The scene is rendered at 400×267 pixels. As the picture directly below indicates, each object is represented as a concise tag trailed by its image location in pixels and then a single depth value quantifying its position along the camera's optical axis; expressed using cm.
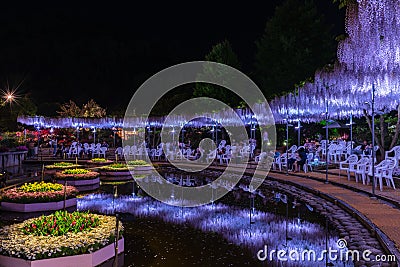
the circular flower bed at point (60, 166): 1647
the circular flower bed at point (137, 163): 1806
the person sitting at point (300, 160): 1503
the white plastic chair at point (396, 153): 1072
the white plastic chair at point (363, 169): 1108
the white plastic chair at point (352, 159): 1225
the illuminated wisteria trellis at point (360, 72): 817
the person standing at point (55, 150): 2730
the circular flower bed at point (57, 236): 495
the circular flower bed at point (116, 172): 1562
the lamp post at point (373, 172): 885
